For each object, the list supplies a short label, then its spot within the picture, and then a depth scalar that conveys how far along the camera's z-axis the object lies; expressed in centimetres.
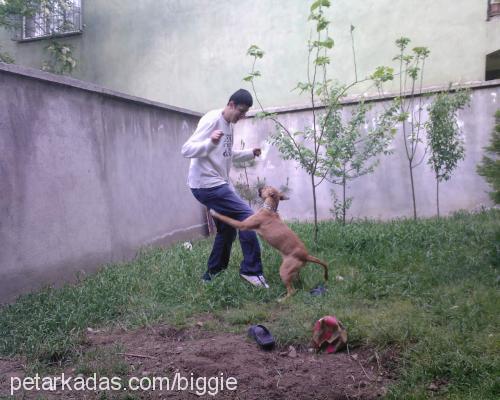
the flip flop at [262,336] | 342
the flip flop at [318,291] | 438
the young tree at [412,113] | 808
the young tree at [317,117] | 532
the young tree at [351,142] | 703
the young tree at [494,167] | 421
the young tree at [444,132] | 741
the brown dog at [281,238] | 445
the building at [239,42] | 868
